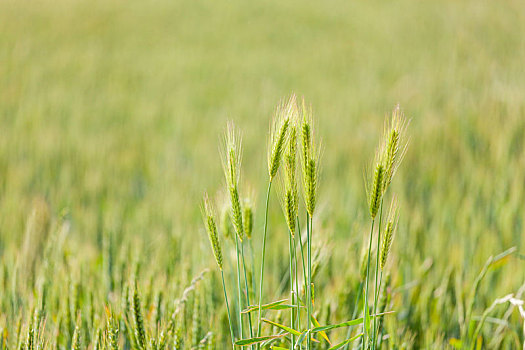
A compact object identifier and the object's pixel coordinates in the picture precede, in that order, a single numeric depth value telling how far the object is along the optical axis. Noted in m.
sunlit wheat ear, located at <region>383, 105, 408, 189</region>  1.85
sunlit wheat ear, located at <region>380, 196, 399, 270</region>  1.86
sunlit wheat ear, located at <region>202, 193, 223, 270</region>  1.87
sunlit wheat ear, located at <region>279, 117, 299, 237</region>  1.85
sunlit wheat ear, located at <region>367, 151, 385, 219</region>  1.84
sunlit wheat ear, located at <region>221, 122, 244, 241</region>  1.86
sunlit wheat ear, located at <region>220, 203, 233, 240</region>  2.00
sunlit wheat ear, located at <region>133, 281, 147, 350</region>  1.91
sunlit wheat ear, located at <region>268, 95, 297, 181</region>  1.86
